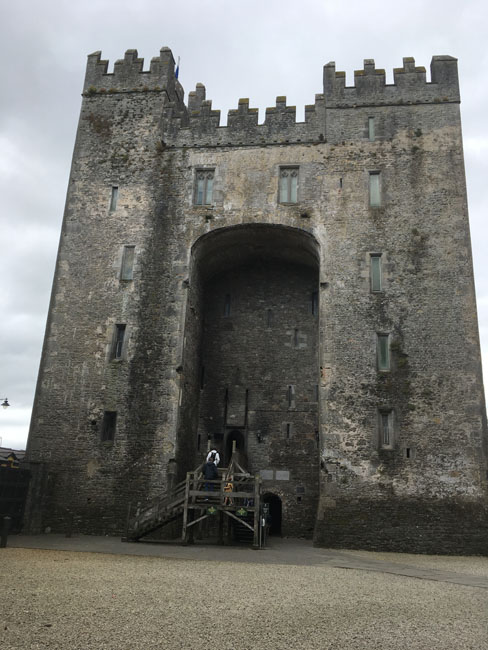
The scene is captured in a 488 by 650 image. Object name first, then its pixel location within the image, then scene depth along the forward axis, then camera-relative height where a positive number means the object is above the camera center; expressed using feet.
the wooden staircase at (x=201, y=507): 51.44 +0.60
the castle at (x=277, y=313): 57.62 +22.67
